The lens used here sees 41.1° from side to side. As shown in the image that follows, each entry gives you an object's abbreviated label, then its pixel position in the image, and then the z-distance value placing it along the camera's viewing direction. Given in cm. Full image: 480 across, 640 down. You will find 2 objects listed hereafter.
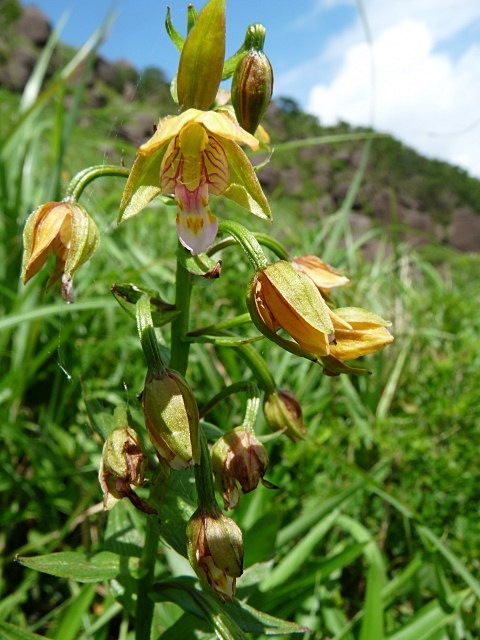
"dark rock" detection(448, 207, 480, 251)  2734
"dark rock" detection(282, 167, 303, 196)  875
